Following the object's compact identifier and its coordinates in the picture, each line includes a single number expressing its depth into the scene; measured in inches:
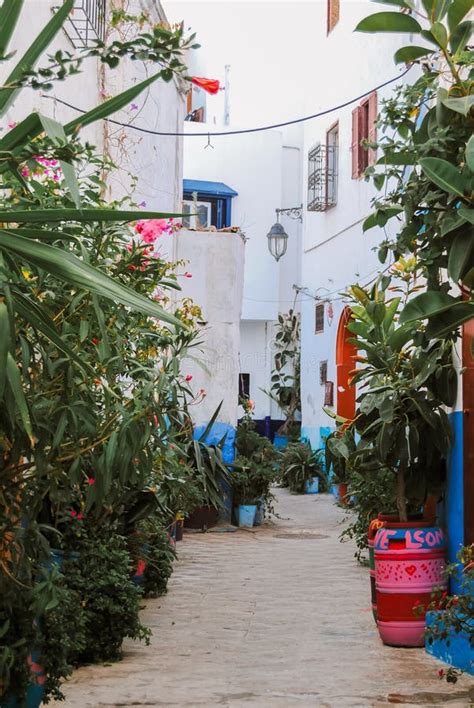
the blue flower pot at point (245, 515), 641.0
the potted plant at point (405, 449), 296.4
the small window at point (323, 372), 857.8
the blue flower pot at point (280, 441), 1062.9
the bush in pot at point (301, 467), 849.5
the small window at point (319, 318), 879.1
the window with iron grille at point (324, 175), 798.5
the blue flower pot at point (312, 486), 852.8
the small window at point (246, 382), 1135.0
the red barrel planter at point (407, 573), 296.7
